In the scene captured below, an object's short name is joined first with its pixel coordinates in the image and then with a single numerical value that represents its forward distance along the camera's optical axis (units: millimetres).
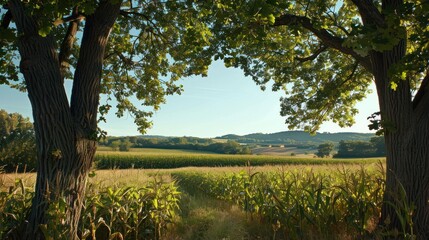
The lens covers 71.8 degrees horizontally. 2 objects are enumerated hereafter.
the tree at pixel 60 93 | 5113
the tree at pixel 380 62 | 4535
